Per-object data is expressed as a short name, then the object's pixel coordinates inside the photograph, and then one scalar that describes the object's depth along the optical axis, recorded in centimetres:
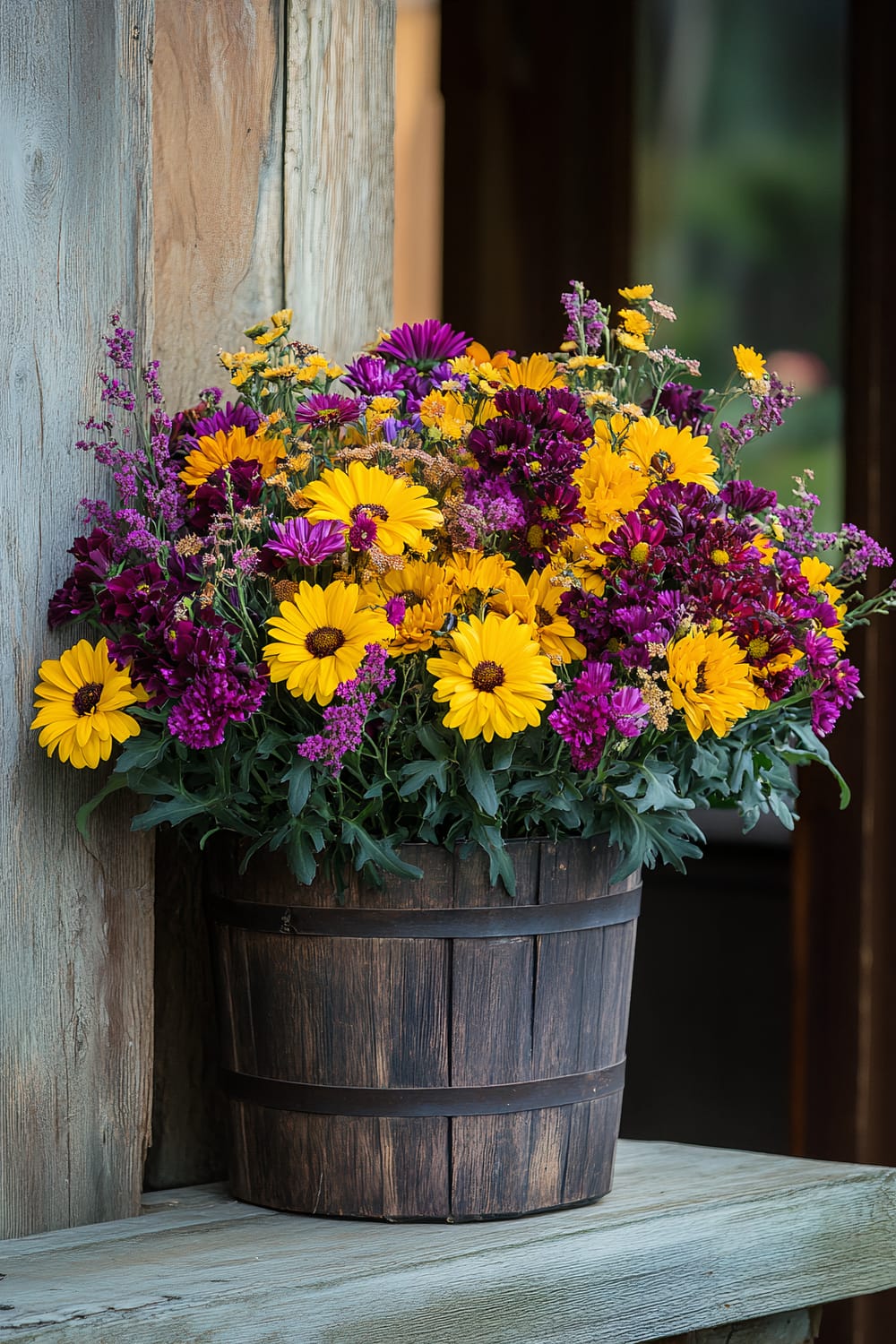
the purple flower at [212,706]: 272
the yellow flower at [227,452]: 283
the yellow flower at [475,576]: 277
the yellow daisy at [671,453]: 282
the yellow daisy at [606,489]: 280
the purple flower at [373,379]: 288
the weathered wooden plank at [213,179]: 301
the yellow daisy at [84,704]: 277
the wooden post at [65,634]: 285
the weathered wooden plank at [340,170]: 305
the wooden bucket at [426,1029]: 278
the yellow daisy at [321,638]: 271
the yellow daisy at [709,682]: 273
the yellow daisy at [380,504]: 275
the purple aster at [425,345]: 292
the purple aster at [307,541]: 273
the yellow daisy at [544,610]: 277
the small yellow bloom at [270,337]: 286
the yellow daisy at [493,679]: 270
